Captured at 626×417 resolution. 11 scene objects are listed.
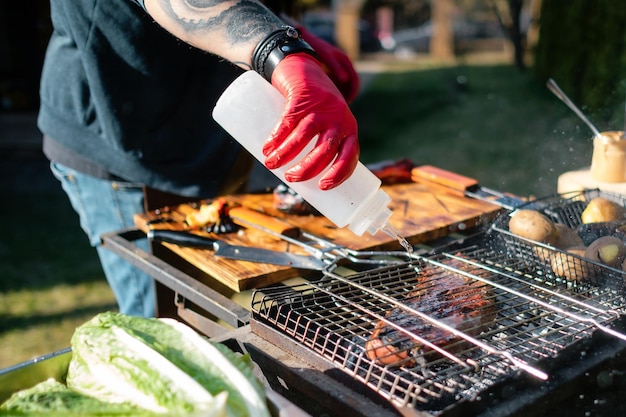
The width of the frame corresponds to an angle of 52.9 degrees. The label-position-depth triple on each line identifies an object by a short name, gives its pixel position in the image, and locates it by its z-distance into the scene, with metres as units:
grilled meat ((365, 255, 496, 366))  1.57
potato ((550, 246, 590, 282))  1.98
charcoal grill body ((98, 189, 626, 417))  1.43
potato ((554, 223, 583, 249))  2.20
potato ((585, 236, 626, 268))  1.97
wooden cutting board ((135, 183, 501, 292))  2.27
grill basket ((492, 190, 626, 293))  1.93
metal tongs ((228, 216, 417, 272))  2.21
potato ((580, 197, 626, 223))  2.28
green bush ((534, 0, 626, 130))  7.40
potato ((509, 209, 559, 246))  2.16
